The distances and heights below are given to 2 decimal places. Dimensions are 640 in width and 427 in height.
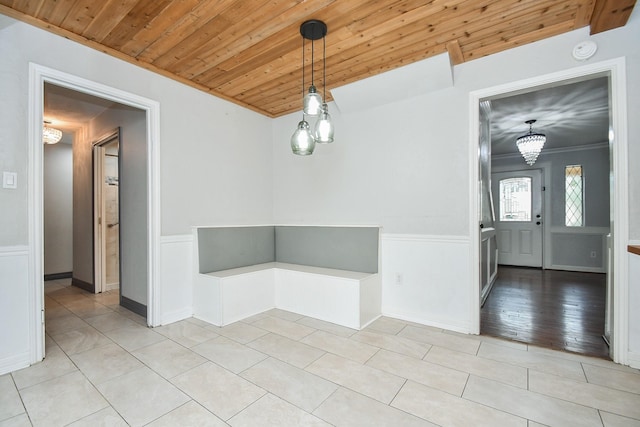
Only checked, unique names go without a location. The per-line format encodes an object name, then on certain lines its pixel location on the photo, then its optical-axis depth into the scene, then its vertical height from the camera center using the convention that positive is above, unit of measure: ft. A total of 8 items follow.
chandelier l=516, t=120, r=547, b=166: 13.99 +3.18
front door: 21.02 -0.40
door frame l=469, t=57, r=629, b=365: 7.00 +0.41
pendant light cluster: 6.81 +2.24
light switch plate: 6.81 +0.76
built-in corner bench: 9.68 -2.22
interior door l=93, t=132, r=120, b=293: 13.61 -0.19
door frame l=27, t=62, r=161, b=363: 7.14 +0.59
